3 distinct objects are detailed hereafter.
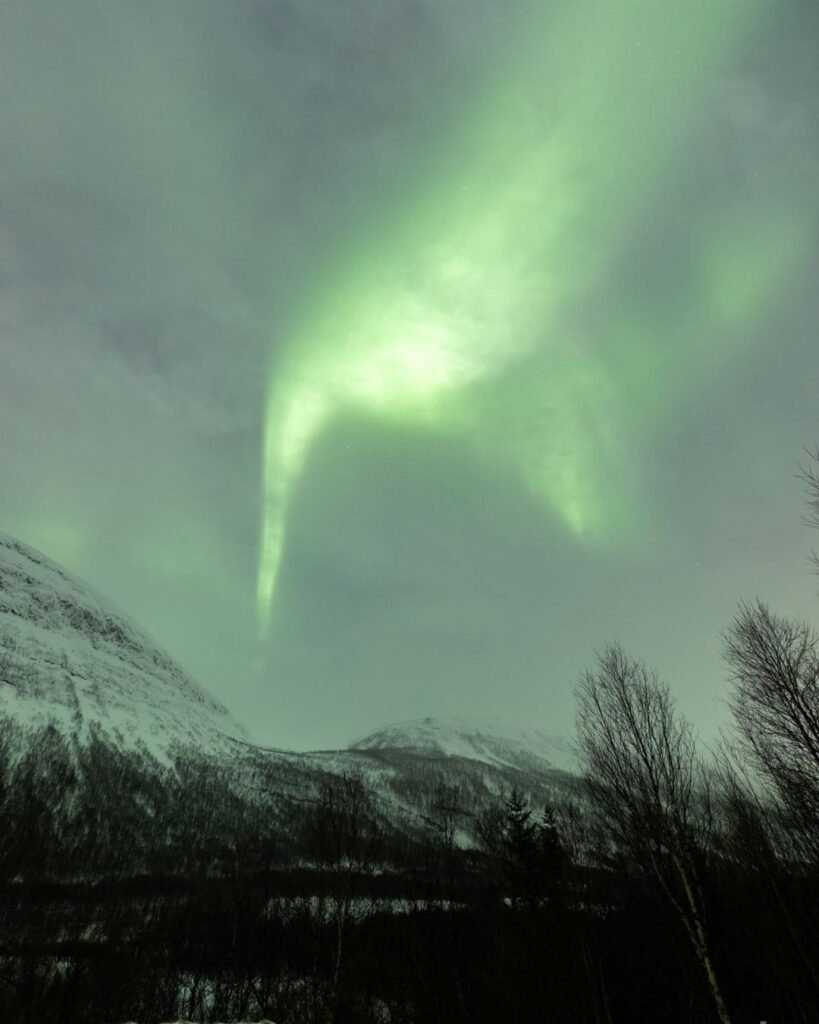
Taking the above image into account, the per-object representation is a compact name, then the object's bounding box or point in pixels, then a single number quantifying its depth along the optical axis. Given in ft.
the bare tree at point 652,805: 56.48
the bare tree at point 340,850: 81.87
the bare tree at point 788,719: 62.55
